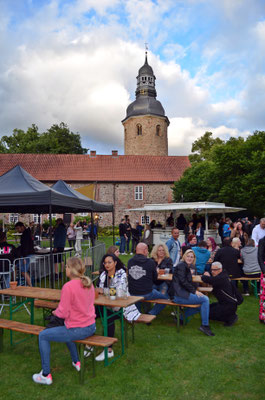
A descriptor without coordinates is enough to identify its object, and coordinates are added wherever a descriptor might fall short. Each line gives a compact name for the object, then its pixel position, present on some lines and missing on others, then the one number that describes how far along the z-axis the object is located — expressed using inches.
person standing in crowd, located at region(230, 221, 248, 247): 377.4
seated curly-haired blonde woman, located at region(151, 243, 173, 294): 264.8
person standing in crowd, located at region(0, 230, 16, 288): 276.2
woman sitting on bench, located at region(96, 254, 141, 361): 183.6
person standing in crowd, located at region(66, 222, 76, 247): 611.5
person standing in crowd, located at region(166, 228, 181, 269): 319.3
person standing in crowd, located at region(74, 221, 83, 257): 567.5
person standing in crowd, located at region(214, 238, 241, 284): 287.9
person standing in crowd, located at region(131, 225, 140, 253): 614.2
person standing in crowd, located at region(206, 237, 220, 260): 349.4
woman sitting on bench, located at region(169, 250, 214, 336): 211.3
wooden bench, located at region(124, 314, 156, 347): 190.1
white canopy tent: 593.3
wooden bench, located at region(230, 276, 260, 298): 294.2
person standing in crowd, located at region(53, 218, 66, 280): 400.5
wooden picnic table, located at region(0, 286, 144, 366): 167.2
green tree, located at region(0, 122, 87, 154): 1768.0
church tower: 1734.7
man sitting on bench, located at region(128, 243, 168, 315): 214.7
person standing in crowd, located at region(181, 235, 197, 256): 324.3
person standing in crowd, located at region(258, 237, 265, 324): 221.3
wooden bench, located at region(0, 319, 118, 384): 145.4
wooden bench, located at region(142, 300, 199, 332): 209.9
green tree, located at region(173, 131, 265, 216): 891.4
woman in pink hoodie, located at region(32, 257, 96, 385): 142.0
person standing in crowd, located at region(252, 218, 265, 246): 343.7
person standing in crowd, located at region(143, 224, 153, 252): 575.5
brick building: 1355.8
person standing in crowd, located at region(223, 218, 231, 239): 572.9
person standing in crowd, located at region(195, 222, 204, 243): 575.7
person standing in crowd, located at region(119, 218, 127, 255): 587.8
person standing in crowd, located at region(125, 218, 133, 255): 597.3
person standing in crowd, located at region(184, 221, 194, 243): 603.2
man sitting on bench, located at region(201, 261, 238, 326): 221.6
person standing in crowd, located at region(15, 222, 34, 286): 321.1
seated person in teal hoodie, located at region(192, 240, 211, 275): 306.7
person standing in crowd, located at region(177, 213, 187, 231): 697.3
